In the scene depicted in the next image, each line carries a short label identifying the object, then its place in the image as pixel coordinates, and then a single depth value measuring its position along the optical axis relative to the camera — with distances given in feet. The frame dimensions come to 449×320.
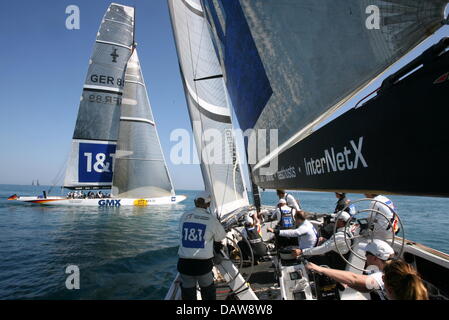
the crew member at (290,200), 21.21
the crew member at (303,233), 12.67
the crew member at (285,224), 13.14
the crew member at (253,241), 14.94
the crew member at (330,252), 10.96
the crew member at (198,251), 9.52
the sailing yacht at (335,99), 2.91
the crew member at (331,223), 16.27
